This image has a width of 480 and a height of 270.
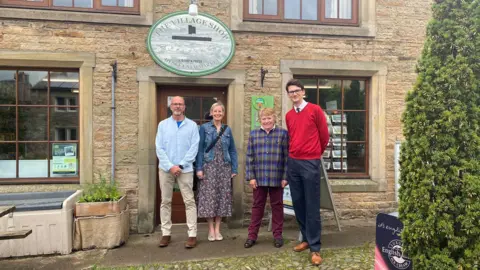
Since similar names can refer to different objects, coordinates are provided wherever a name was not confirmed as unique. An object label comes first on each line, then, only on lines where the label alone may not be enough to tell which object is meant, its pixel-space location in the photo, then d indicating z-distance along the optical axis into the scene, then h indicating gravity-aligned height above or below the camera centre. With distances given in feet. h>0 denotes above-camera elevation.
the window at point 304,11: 17.62 +6.60
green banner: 17.06 +1.43
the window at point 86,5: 15.66 +6.18
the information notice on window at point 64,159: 16.28 -1.29
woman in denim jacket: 14.53 -1.65
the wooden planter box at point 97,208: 13.83 -3.19
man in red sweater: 12.48 -0.74
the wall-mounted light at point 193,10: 15.17 +5.61
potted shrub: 13.83 -3.70
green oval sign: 16.24 +4.40
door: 17.19 +1.53
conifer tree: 7.87 -0.37
